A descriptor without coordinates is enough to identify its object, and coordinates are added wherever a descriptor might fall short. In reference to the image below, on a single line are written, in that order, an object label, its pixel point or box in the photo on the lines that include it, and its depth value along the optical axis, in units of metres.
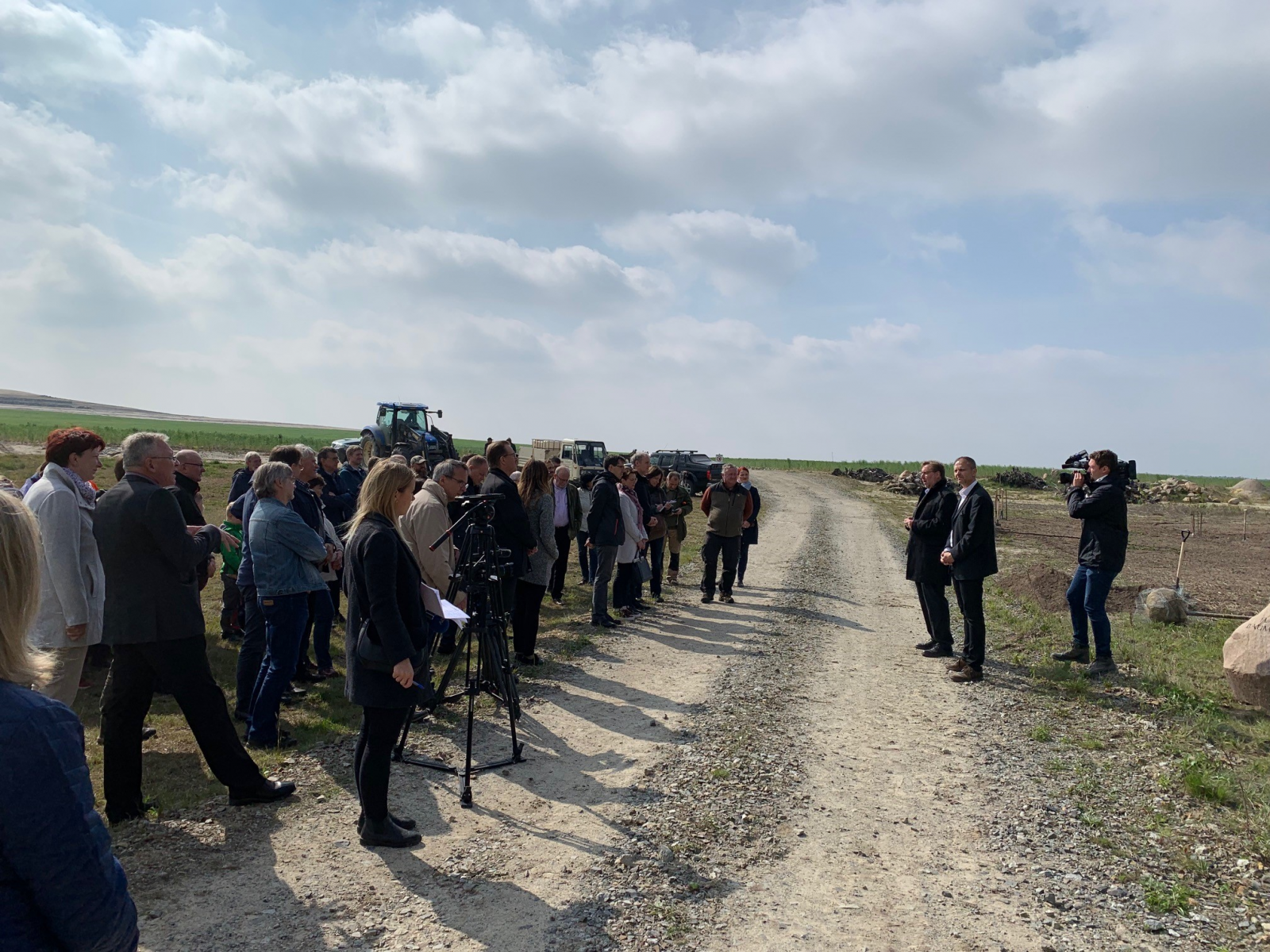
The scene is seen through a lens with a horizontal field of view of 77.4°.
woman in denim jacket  5.37
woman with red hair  4.32
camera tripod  5.20
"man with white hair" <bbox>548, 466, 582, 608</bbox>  10.04
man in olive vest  11.12
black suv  31.70
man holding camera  7.60
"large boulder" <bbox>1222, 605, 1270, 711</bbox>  6.86
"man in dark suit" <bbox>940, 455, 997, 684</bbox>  7.71
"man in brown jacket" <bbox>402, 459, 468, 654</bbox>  6.11
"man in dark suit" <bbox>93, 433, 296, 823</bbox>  4.32
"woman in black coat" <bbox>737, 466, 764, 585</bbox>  12.89
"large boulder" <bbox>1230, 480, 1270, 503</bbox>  42.98
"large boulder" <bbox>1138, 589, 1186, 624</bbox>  10.35
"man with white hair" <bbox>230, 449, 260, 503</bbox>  8.25
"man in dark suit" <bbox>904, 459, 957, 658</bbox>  8.30
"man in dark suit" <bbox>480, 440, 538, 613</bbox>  7.09
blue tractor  22.84
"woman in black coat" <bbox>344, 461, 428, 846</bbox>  3.91
